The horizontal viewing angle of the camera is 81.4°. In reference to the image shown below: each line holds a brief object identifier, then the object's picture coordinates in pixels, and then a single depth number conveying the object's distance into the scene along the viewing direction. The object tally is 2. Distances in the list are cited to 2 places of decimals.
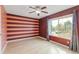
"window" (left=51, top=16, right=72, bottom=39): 2.62
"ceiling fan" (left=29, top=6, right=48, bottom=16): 2.35
